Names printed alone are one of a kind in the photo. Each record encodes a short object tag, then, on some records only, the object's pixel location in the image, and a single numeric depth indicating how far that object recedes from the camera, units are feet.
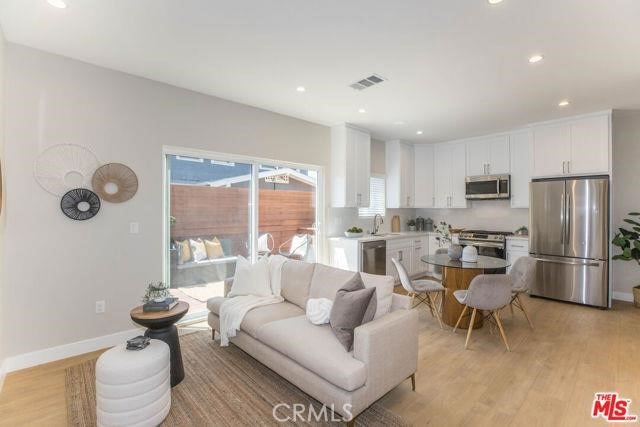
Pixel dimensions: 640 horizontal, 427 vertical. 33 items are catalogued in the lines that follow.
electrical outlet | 10.47
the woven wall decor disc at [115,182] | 10.46
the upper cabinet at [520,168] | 17.93
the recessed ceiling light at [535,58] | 9.46
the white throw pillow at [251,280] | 10.82
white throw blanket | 9.45
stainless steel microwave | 18.51
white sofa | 6.48
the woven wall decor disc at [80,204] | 9.89
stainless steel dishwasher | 16.60
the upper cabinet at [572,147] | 14.76
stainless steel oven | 17.89
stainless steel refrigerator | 14.44
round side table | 7.93
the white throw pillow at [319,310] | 8.33
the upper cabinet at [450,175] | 20.72
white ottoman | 6.38
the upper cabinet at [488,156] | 18.85
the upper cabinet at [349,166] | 17.25
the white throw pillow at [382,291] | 7.89
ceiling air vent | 11.10
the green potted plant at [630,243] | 14.19
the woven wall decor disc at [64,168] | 9.59
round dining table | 11.89
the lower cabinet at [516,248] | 17.07
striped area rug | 6.91
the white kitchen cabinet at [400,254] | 18.45
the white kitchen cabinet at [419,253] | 20.55
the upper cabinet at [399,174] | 20.94
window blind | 20.30
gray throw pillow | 7.25
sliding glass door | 12.73
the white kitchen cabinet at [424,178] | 22.13
